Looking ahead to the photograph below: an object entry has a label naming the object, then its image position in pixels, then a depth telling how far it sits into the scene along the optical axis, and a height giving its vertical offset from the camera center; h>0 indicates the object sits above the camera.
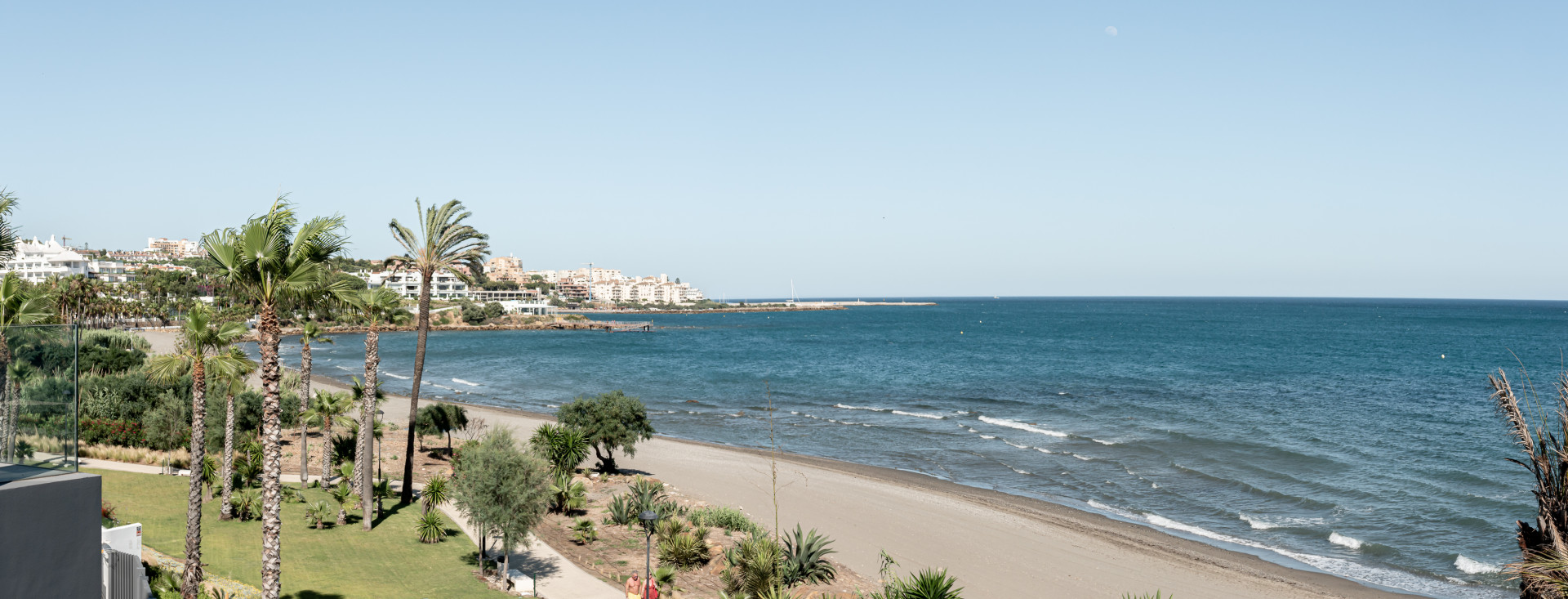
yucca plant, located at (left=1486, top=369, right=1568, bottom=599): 10.16 -2.54
